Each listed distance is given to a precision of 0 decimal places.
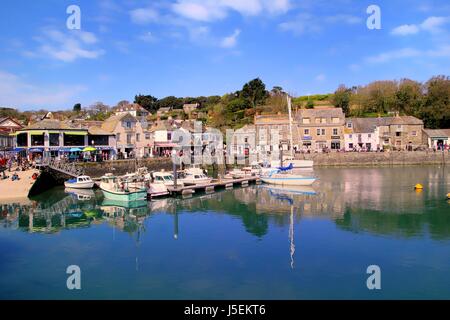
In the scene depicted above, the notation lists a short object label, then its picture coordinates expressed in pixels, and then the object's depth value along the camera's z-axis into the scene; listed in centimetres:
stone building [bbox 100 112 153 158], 5769
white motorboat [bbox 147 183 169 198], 3478
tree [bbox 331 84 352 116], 8919
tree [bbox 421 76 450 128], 7669
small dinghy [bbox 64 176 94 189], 4072
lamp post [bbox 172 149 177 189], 3672
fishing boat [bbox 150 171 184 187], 3822
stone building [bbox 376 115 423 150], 7219
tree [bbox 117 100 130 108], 13144
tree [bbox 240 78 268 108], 9200
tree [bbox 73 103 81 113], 12704
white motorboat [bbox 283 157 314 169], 5925
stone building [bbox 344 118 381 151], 7156
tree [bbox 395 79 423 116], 8081
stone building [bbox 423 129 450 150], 7212
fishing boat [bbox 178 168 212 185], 4106
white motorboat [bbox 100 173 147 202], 3197
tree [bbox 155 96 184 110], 12888
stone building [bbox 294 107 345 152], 7069
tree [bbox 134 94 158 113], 12669
